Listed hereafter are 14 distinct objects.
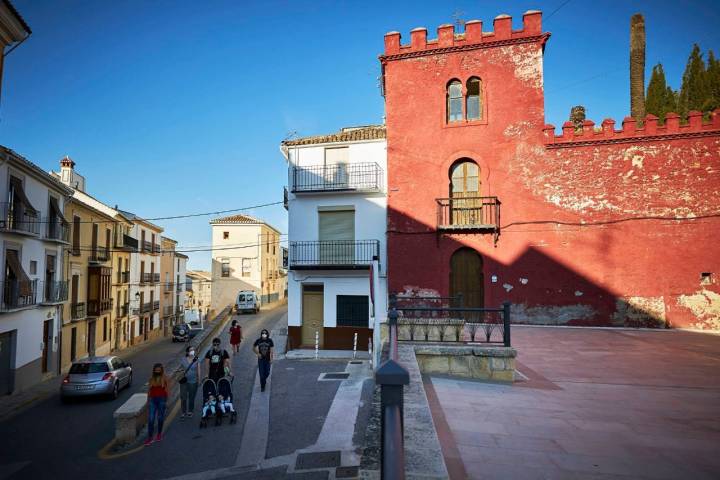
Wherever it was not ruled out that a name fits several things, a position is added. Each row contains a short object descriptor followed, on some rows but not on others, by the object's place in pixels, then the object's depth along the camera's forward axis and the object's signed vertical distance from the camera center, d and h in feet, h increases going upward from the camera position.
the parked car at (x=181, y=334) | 105.19 -17.09
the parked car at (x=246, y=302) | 112.37 -9.34
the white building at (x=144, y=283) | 103.45 -3.52
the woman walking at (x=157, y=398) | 26.24 -8.69
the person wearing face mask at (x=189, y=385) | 29.99 -8.77
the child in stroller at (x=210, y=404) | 27.55 -9.50
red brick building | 46.32 +9.03
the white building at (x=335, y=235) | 57.36 +5.12
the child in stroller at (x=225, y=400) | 27.96 -9.35
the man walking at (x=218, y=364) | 30.04 -7.30
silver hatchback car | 40.45 -11.34
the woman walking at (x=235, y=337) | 52.54 -9.10
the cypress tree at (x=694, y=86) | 88.26 +43.00
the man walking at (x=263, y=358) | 35.45 -8.00
